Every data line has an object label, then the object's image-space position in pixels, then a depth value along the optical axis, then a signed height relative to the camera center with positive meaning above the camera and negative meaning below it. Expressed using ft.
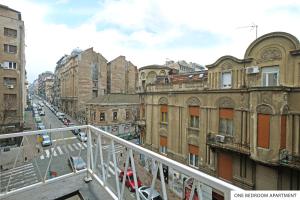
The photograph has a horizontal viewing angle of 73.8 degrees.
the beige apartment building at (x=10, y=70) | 68.90 +9.14
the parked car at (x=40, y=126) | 99.69 -15.36
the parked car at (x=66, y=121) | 116.37 -15.47
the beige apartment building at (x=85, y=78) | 116.57 +11.08
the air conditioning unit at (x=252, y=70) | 29.94 +4.13
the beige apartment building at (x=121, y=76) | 125.90 +13.29
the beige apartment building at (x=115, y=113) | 89.40 -8.01
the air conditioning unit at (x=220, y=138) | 33.85 -7.07
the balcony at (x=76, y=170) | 7.44 -4.06
